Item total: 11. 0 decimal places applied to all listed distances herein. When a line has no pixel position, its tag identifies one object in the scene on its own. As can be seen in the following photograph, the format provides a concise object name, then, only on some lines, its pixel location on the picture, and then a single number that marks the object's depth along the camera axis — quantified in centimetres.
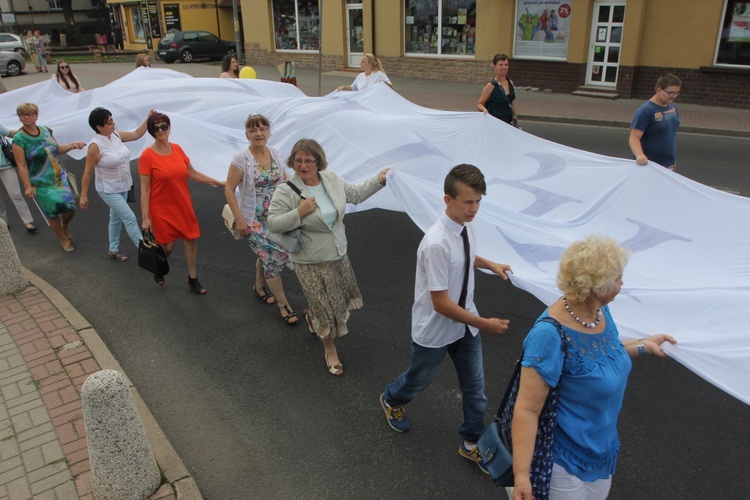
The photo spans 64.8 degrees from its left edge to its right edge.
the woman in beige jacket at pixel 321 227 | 412
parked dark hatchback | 3008
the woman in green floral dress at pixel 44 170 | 677
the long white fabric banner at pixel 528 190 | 338
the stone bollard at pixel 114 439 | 321
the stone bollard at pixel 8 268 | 583
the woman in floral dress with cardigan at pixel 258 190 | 498
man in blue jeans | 307
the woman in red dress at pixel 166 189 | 550
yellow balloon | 1098
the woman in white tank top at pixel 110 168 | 619
